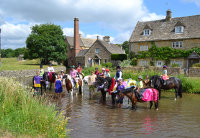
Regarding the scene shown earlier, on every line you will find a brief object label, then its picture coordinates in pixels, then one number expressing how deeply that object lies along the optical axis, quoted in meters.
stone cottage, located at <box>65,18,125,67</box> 43.82
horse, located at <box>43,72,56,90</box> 16.03
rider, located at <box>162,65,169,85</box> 13.70
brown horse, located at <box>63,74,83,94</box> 13.76
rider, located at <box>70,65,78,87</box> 14.86
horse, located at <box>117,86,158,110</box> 10.09
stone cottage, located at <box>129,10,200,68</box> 30.30
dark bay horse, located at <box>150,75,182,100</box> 13.45
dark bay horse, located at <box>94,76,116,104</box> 11.52
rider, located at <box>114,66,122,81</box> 12.63
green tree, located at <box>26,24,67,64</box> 48.78
